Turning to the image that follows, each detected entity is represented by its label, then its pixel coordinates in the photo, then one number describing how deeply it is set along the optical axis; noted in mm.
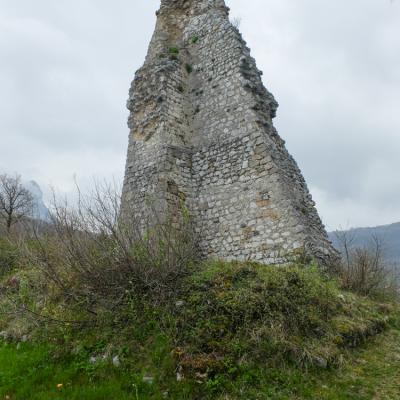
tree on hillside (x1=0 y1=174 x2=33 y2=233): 22894
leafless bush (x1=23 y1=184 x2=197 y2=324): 5922
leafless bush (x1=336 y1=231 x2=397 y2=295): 8125
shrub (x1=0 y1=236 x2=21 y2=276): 11289
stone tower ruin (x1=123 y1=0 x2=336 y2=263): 8766
